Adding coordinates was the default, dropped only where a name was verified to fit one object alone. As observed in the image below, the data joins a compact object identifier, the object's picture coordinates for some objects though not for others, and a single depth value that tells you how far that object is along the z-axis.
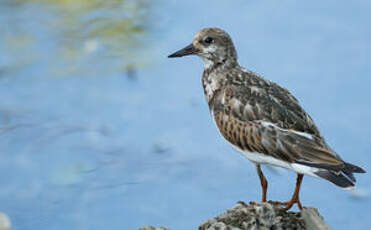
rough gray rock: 9.50
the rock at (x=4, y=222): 12.17
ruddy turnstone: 10.03
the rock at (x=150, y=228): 9.30
